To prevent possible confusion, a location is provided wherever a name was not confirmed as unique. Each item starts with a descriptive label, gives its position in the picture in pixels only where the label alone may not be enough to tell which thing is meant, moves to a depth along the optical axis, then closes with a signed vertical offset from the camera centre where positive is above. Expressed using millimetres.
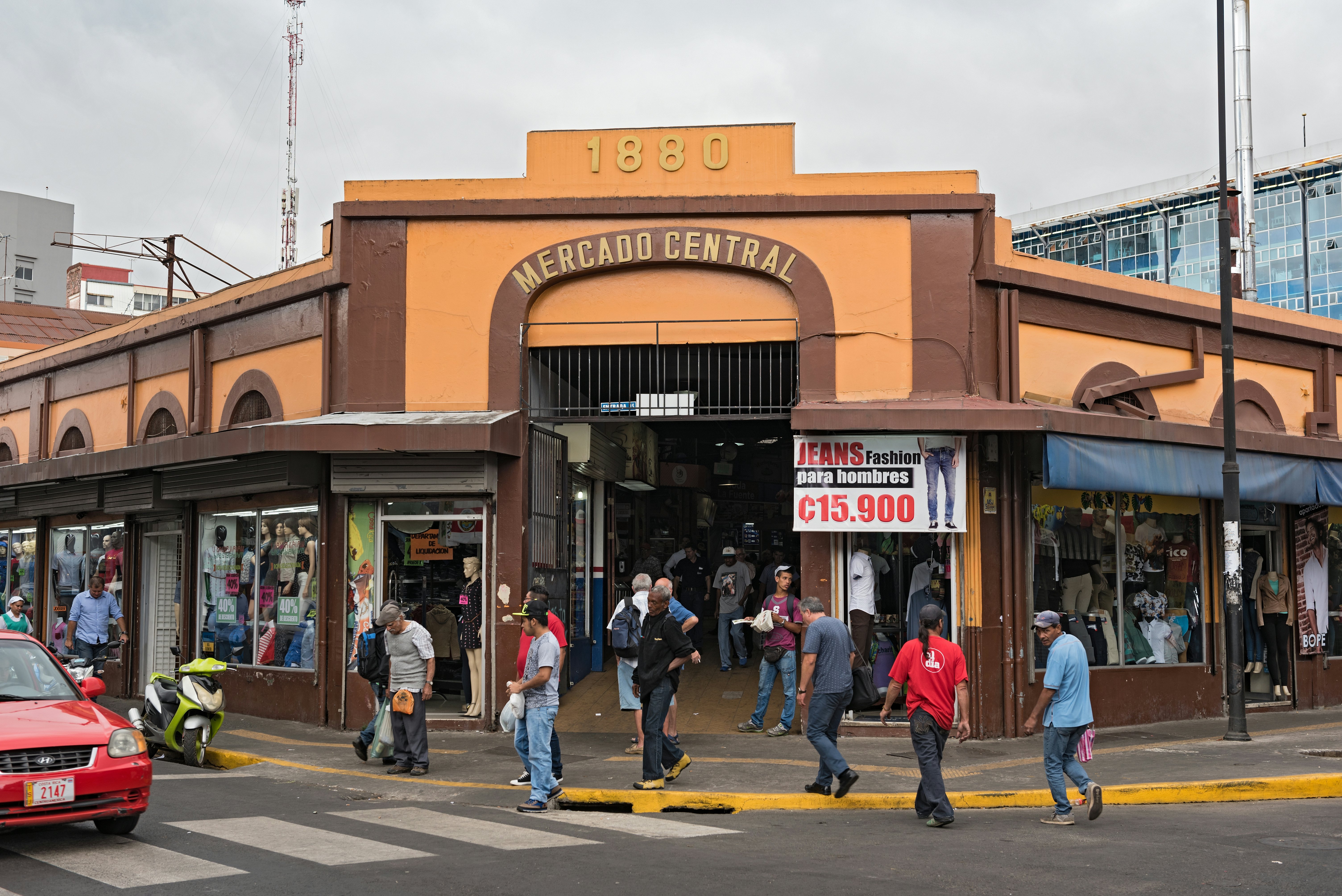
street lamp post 14555 +648
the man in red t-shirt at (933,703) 9680 -1230
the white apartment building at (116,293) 86062 +20426
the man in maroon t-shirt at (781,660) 14570 -1330
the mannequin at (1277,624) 18094 -1161
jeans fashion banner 14469 +744
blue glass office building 76500 +20909
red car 7969 -1418
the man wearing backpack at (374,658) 12398 -1090
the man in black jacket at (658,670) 10922 -1088
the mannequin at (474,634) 15109 -1043
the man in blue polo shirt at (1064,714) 9734 -1324
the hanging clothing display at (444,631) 15531 -1023
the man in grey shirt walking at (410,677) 12062 -1256
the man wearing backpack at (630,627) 14133 -907
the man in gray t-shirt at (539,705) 10406 -1331
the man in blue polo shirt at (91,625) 17125 -1032
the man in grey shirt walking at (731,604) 18297 -851
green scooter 12805 -1675
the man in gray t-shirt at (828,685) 10648 -1203
